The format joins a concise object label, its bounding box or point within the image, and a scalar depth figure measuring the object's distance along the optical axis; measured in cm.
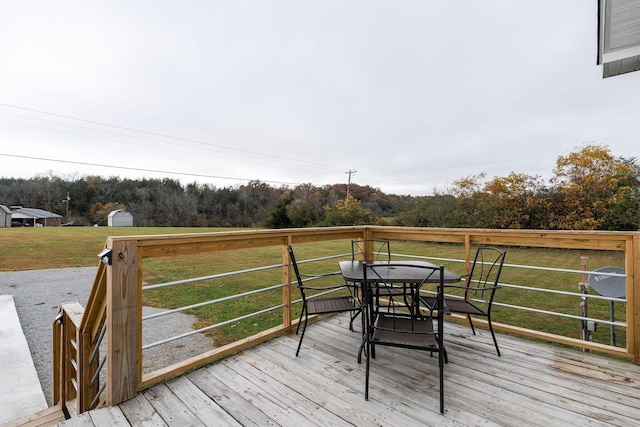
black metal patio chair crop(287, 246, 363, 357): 209
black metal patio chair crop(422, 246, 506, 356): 204
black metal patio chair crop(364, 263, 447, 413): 151
